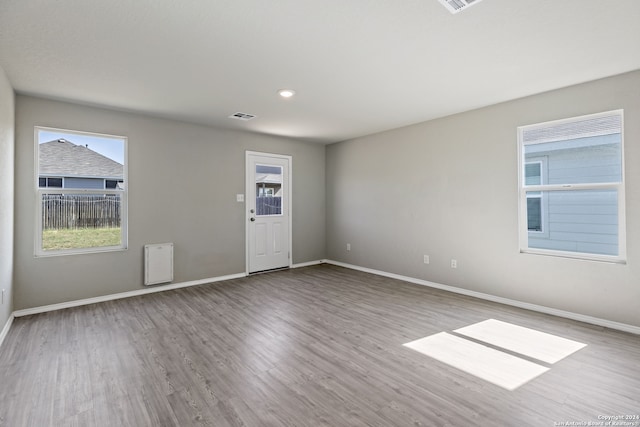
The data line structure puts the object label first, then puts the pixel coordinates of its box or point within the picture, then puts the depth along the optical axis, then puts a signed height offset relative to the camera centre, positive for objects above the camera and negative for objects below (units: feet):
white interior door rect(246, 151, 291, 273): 17.92 +0.01
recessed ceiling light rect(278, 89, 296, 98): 11.27 +4.41
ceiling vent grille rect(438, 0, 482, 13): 6.43 +4.36
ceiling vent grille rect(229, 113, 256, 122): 14.24 +4.48
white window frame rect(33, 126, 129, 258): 11.87 +0.49
